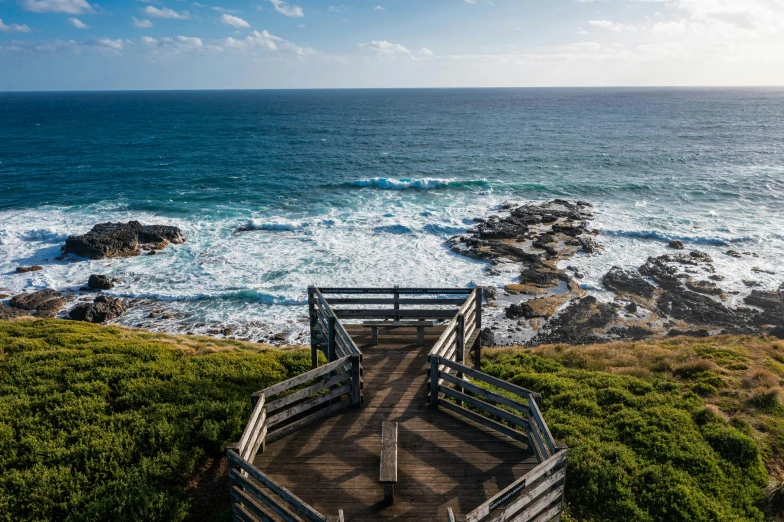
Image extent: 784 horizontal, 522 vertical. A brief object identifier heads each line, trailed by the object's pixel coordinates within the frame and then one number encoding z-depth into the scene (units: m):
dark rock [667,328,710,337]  24.65
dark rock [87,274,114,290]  29.55
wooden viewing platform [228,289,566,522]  6.88
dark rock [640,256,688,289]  30.03
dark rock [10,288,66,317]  27.12
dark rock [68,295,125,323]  26.08
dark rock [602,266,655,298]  29.16
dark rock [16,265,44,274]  31.79
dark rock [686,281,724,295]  28.95
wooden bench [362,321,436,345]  11.97
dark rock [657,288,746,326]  26.19
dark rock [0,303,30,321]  25.63
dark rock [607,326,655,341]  24.92
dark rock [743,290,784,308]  27.25
